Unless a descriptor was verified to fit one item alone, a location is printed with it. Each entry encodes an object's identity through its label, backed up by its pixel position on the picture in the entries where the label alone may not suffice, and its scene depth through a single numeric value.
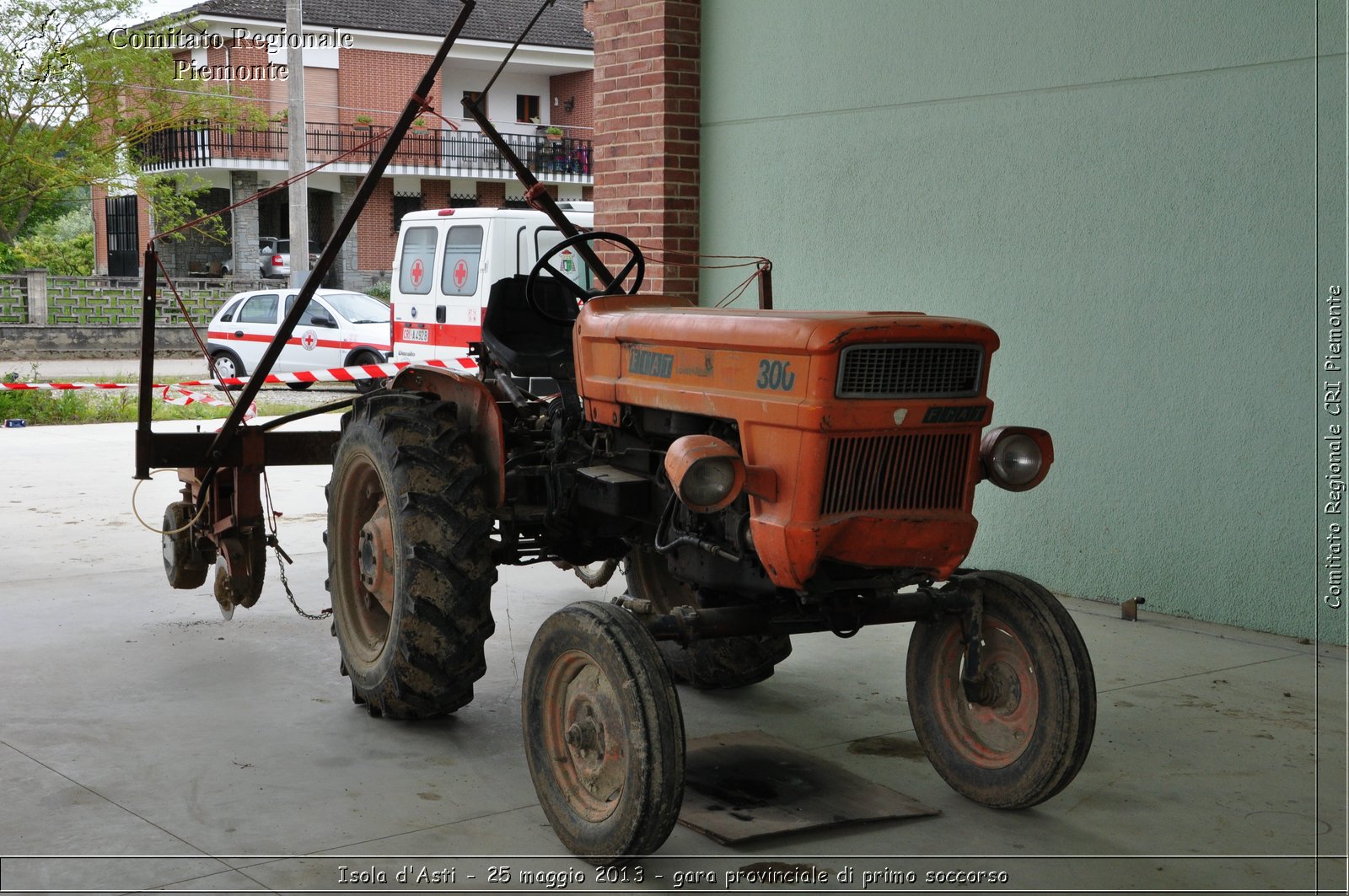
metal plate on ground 3.82
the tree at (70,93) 24.78
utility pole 22.89
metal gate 37.66
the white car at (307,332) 17.94
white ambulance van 13.81
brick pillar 8.44
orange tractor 3.53
